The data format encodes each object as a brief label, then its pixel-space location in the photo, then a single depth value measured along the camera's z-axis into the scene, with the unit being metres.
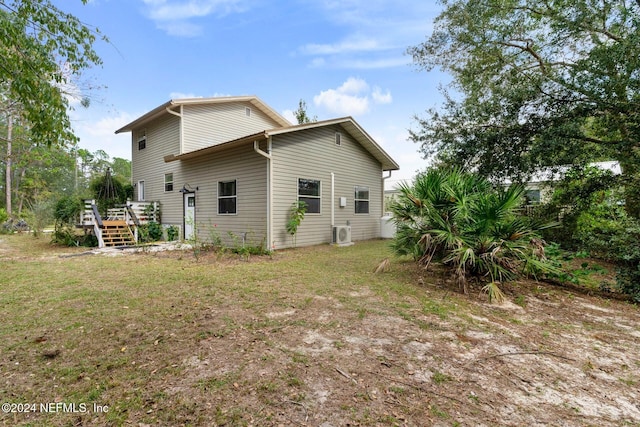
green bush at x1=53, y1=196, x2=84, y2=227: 11.11
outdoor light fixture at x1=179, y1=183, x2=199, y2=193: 11.44
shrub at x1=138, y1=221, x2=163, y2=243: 11.44
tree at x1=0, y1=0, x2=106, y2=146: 3.55
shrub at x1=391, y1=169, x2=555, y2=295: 4.66
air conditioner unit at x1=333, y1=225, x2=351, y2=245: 10.73
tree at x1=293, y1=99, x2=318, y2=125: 22.52
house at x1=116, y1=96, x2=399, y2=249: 9.39
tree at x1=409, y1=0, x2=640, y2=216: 5.57
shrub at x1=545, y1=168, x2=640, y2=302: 4.54
